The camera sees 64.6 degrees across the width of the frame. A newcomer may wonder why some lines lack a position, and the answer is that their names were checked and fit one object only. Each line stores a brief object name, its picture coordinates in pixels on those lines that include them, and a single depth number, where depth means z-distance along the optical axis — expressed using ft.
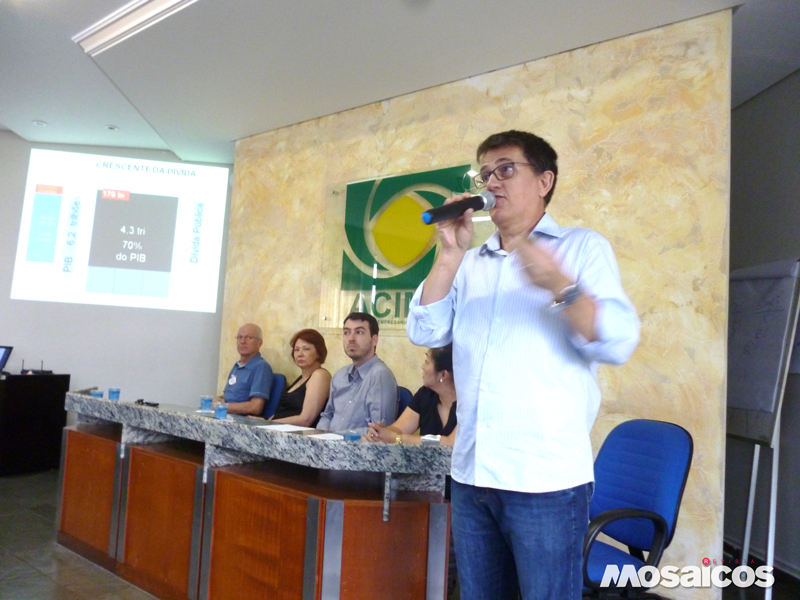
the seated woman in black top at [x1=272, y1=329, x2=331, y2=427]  12.77
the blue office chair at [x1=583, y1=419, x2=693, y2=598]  6.71
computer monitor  18.00
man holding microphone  3.64
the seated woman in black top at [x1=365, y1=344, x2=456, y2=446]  8.81
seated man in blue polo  14.33
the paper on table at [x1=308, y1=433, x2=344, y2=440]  7.13
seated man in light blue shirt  10.99
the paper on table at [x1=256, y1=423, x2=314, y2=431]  7.81
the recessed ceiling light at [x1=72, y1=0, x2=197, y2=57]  11.27
